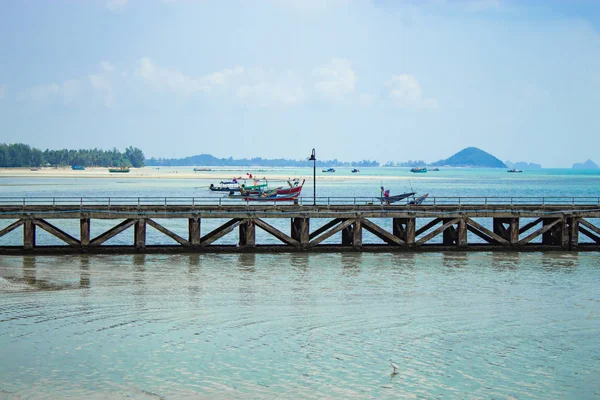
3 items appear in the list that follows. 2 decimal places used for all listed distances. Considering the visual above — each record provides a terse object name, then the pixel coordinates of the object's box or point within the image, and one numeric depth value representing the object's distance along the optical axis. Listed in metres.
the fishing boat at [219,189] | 177.50
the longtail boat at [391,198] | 94.07
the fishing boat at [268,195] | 134.38
